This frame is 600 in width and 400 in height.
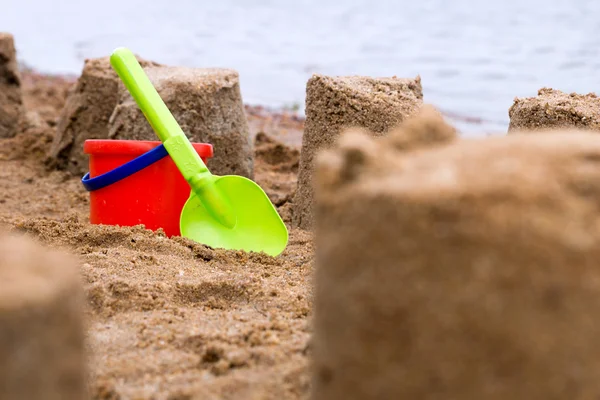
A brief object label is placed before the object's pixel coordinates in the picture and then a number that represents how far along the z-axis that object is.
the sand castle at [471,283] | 1.72
